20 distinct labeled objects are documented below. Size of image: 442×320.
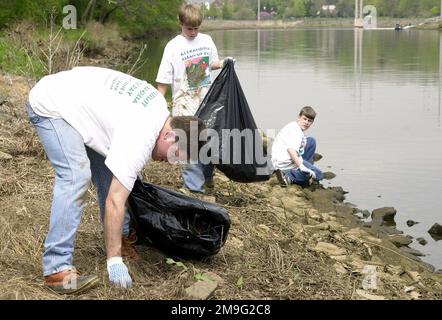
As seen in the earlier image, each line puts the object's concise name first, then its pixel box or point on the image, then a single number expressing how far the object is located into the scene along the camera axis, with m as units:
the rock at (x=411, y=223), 8.02
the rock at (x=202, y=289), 3.86
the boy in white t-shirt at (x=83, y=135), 3.71
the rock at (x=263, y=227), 5.66
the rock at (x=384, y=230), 7.57
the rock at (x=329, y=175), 10.25
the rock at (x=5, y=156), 6.27
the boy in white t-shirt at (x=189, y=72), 6.23
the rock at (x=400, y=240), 7.22
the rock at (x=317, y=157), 11.29
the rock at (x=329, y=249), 5.51
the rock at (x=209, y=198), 6.11
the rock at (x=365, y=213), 8.41
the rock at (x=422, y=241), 7.41
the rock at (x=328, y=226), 6.45
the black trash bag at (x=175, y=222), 4.35
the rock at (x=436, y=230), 7.61
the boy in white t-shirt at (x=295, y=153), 8.48
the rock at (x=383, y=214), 8.15
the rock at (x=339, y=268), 4.87
